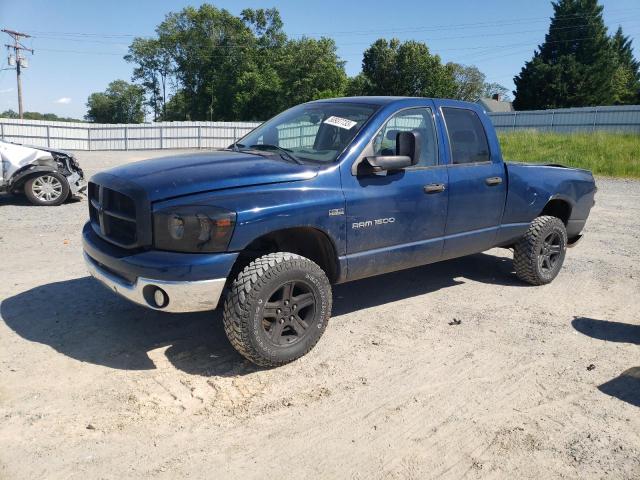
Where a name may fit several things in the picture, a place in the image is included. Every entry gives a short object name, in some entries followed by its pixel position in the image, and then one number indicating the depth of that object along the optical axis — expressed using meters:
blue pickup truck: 3.54
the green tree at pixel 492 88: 81.62
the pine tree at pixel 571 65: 46.03
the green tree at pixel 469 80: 73.69
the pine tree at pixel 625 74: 55.69
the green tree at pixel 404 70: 50.81
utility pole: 39.62
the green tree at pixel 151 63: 68.31
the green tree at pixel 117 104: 78.94
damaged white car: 9.92
